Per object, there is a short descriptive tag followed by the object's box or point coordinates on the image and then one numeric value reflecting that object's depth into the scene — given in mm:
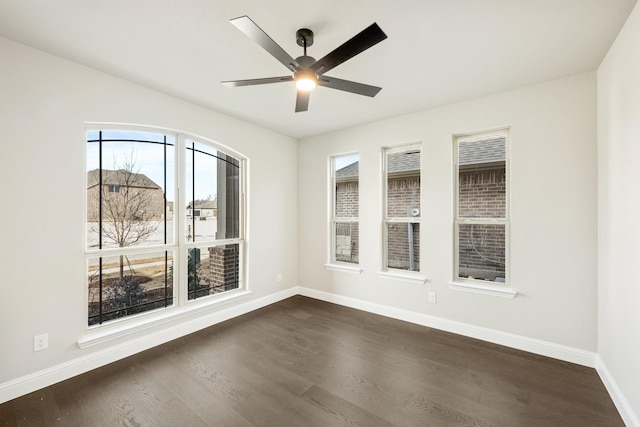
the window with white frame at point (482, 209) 3186
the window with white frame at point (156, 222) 2803
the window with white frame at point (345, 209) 4387
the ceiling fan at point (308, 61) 1594
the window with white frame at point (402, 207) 3789
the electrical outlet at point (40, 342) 2309
